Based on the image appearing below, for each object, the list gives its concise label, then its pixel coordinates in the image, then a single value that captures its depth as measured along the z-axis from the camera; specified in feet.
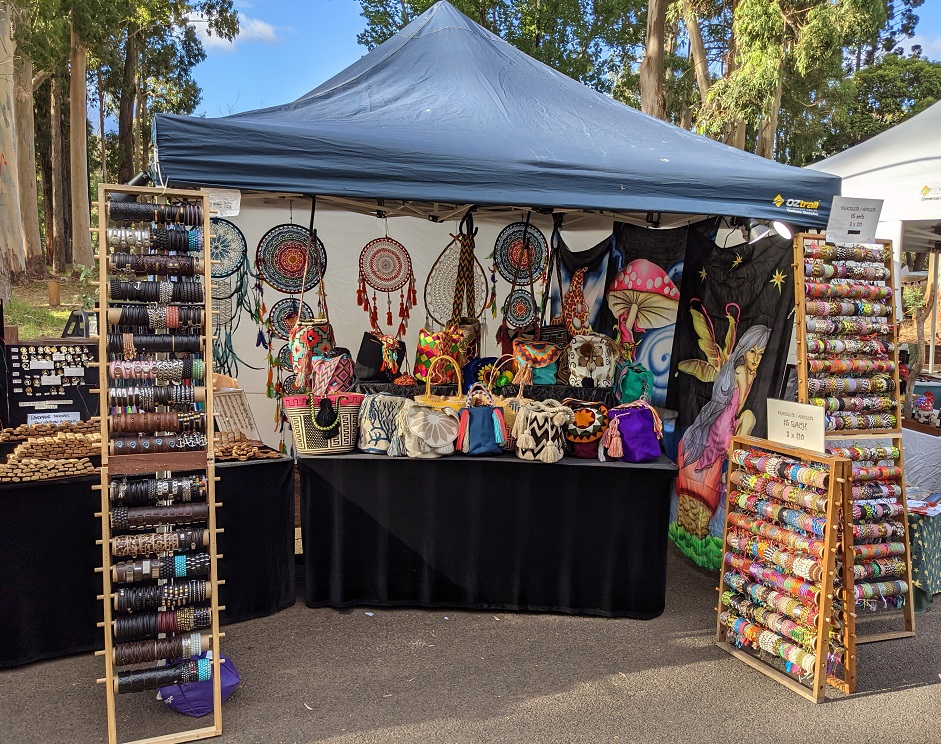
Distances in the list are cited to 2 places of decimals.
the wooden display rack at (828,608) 8.55
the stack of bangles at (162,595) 7.62
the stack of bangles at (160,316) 7.56
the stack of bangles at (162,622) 7.61
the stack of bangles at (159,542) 7.63
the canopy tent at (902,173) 16.02
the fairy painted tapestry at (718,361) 11.19
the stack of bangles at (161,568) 7.63
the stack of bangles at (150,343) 7.56
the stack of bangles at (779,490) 8.77
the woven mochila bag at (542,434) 10.63
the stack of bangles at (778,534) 8.77
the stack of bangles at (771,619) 8.81
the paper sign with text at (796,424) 8.95
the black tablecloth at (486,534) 10.85
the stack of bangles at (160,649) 7.56
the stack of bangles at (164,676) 7.56
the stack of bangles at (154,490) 7.64
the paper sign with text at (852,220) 9.67
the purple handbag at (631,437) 10.86
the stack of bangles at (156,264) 7.45
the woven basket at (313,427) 10.68
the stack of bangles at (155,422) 7.64
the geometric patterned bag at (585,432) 10.99
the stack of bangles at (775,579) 8.79
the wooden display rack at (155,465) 7.41
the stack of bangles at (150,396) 7.62
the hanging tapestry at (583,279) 15.38
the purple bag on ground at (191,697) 8.03
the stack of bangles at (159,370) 7.61
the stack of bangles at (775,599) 8.81
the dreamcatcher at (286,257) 14.78
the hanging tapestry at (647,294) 13.83
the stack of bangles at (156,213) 7.49
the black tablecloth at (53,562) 8.89
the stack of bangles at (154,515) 7.64
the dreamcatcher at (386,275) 15.90
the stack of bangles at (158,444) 7.66
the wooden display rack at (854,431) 8.98
